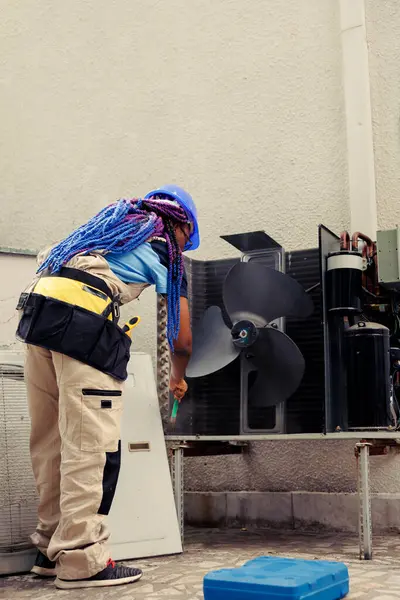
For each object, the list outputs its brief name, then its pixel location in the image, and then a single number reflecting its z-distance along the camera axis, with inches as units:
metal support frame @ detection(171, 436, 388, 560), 152.6
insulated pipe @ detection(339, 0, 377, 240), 200.2
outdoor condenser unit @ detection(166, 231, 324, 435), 176.4
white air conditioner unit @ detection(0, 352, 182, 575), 148.2
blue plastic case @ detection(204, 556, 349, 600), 99.3
